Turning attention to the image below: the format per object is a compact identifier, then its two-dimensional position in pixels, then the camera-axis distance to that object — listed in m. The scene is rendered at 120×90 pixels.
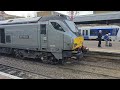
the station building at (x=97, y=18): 14.31
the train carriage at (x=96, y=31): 17.83
